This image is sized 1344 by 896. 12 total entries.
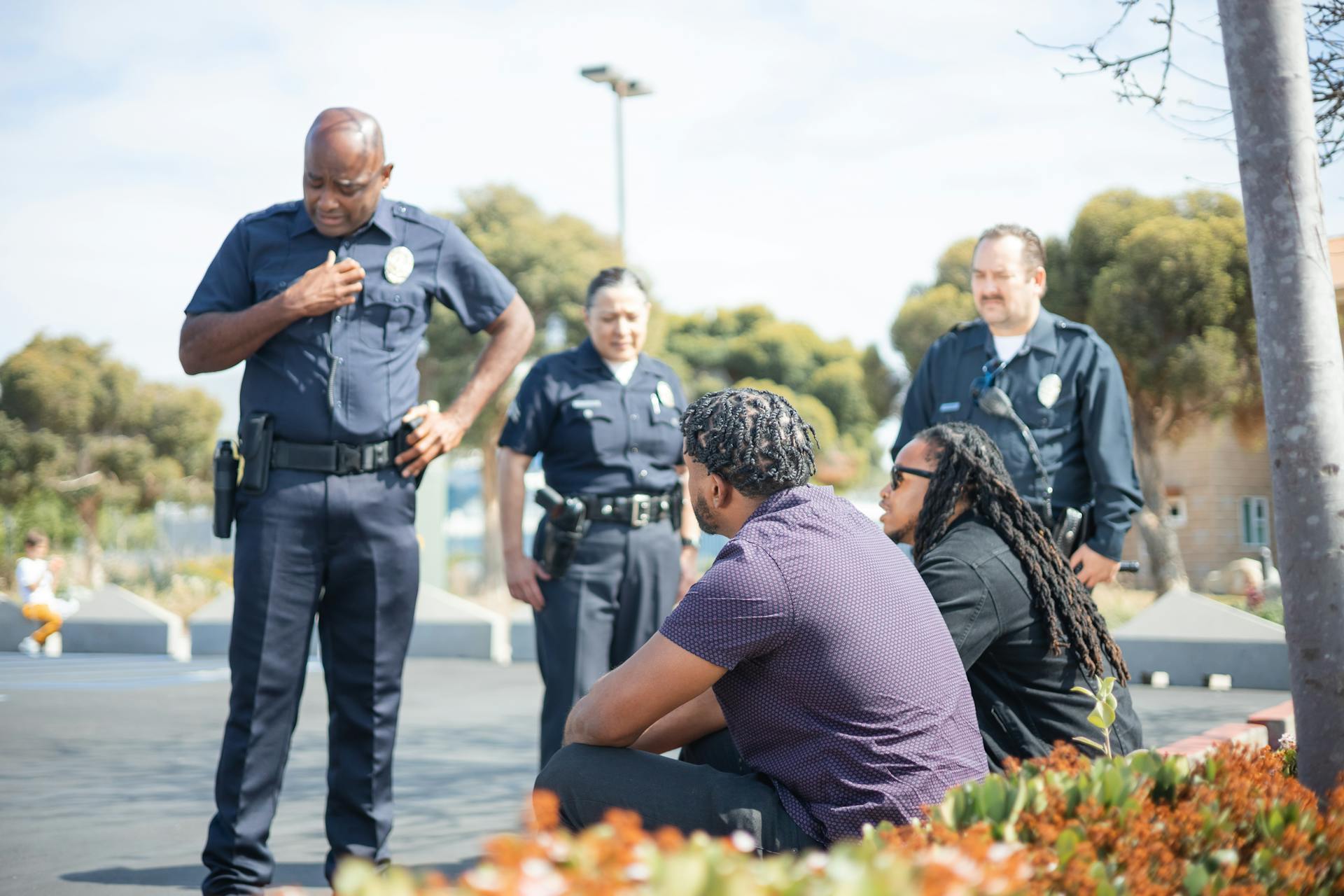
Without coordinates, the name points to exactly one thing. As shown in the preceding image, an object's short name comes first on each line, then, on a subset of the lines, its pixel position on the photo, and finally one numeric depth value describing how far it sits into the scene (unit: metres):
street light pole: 18.78
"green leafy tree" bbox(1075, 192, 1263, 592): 19.84
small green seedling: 2.44
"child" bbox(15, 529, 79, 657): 16.70
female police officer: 4.68
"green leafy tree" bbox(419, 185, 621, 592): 23.28
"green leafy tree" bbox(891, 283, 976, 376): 25.58
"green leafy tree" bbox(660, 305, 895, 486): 46.66
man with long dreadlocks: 2.91
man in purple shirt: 2.33
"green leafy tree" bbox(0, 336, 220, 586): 30.23
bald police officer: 3.46
